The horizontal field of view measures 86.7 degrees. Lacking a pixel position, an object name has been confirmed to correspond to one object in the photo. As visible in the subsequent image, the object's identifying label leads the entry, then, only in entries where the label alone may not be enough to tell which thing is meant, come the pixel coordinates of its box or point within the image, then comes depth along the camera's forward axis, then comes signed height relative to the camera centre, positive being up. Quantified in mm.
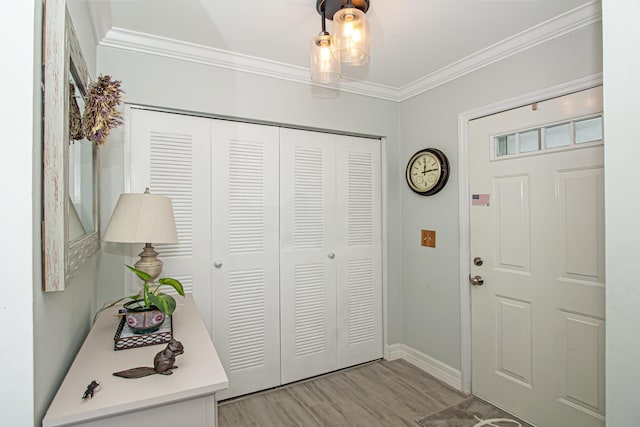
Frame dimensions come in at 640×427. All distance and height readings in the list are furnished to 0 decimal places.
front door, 1881 -295
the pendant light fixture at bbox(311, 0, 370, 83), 1550 +831
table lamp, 1528 -31
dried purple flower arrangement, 1331 +417
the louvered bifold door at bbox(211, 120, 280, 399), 2430 -296
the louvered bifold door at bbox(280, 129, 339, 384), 2672 -329
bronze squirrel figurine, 1061 -481
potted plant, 1278 -401
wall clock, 2688 +351
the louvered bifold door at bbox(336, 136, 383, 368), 2916 -324
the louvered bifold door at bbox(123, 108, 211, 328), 2195 +238
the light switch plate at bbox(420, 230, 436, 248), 2830 -211
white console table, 911 -512
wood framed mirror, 893 +177
